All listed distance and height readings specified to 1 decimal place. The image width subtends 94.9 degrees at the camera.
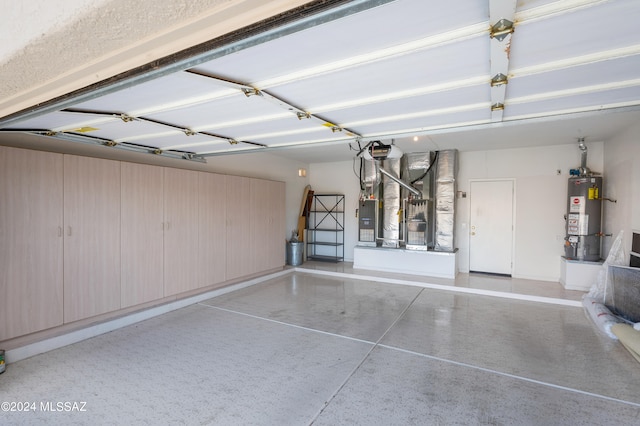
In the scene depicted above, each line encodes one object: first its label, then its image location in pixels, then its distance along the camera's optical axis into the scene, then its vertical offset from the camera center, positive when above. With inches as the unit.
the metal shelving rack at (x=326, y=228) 293.1 -21.4
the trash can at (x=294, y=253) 264.8 -42.2
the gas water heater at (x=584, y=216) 189.3 -4.6
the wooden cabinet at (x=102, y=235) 109.9 -14.6
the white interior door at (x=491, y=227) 229.5 -14.7
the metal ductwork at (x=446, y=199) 226.7 +6.8
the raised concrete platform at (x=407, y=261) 223.6 -43.6
